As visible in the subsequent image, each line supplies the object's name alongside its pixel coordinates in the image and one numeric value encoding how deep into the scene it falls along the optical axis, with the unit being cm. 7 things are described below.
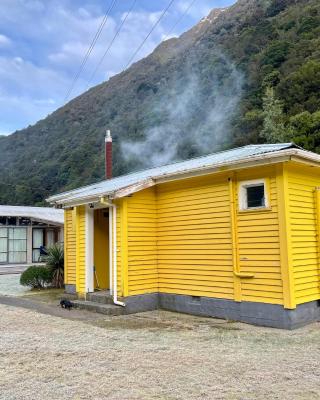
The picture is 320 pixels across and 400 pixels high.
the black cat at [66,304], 975
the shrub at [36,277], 1330
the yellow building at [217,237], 746
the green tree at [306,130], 2602
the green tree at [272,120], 2969
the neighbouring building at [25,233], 2206
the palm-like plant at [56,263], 1305
